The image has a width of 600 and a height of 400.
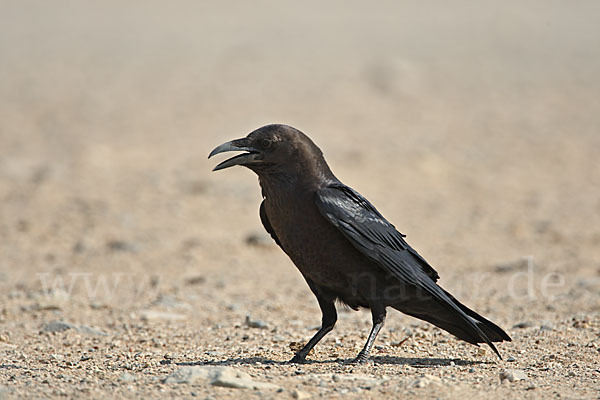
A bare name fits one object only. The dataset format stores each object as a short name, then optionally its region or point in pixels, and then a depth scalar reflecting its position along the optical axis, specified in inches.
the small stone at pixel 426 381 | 377.7
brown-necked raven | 434.6
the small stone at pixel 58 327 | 569.9
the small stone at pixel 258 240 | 899.4
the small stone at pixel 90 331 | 564.4
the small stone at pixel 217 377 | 370.0
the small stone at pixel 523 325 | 576.1
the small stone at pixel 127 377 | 382.1
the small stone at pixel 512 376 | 400.2
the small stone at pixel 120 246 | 872.9
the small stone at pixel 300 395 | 358.3
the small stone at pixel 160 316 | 616.7
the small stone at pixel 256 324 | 579.5
